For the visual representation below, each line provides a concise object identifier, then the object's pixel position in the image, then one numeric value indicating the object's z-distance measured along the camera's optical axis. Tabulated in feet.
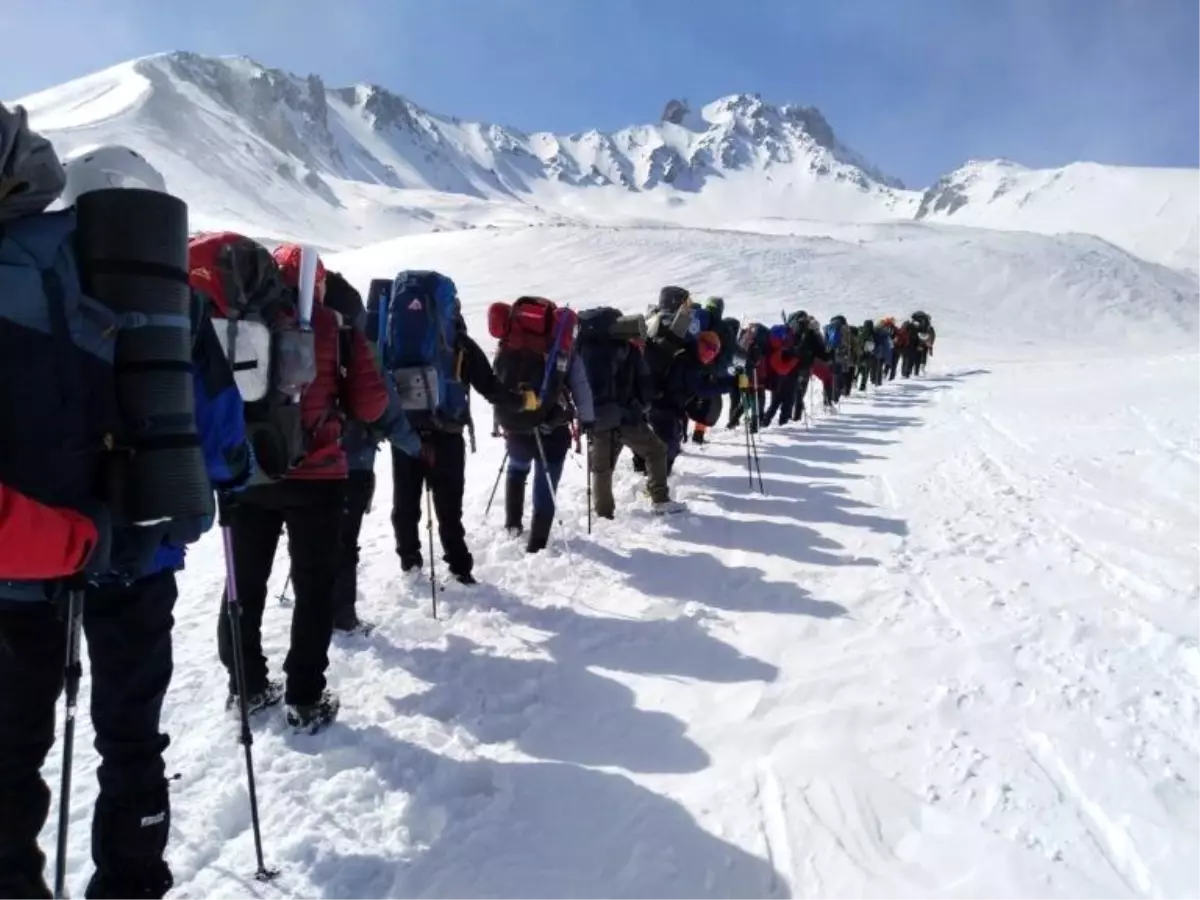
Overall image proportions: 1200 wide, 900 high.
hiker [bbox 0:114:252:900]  6.73
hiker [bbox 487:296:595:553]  21.27
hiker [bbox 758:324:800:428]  47.21
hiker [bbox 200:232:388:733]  11.15
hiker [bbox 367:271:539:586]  17.88
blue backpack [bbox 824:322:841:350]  57.88
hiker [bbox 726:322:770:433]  39.06
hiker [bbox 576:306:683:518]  24.59
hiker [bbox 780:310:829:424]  50.08
